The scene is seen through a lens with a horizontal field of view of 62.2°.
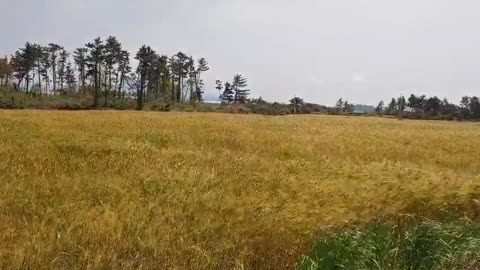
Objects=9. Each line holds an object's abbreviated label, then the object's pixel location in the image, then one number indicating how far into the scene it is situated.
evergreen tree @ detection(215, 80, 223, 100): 95.78
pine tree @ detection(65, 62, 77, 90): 86.81
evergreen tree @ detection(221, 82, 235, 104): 93.12
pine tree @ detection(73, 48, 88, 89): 75.34
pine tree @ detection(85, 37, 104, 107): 65.81
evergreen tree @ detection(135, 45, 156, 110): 69.62
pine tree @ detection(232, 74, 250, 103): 93.12
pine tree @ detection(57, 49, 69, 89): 83.81
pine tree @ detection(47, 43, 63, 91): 78.81
